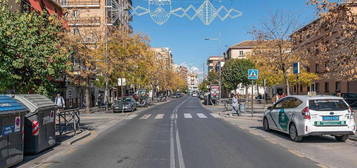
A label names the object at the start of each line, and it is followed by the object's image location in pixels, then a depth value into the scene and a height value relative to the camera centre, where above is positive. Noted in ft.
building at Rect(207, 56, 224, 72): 522.47 +55.90
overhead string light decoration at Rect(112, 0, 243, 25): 105.37 +34.84
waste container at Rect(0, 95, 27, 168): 22.17 -2.62
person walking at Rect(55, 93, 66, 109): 72.35 -1.24
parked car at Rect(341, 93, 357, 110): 94.68 -1.45
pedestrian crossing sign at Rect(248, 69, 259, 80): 65.36 +4.12
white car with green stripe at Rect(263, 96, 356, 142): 32.83 -2.57
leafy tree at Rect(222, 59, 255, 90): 183.01 +12.63
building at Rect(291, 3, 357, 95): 38.49 +7.36
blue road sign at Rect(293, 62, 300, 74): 47.75 +3.89
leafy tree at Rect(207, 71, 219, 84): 254.00 +14.20
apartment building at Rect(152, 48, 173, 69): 433.73 +59.81
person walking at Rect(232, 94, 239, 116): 71.39 -2.29
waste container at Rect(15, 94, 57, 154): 27.89 -2.55
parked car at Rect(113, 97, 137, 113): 91.35 -3.07
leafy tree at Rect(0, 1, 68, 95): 30.30 +4.31
